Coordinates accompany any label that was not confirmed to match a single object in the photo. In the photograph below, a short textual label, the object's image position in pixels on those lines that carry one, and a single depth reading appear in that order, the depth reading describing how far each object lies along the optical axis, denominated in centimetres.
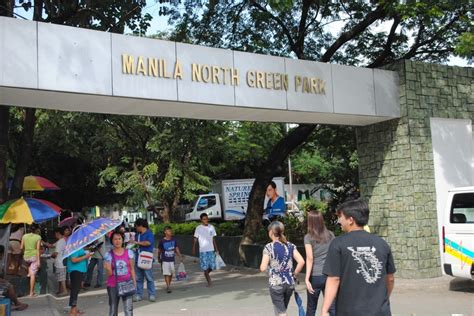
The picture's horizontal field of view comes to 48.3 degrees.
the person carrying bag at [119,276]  728
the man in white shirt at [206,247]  1222
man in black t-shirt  387
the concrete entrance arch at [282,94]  827
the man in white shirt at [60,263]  1211
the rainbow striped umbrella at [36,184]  1762
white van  936
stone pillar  1122
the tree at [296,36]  1534
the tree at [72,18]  1302
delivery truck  3462
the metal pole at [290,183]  4098
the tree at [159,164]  2742
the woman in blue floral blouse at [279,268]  636
